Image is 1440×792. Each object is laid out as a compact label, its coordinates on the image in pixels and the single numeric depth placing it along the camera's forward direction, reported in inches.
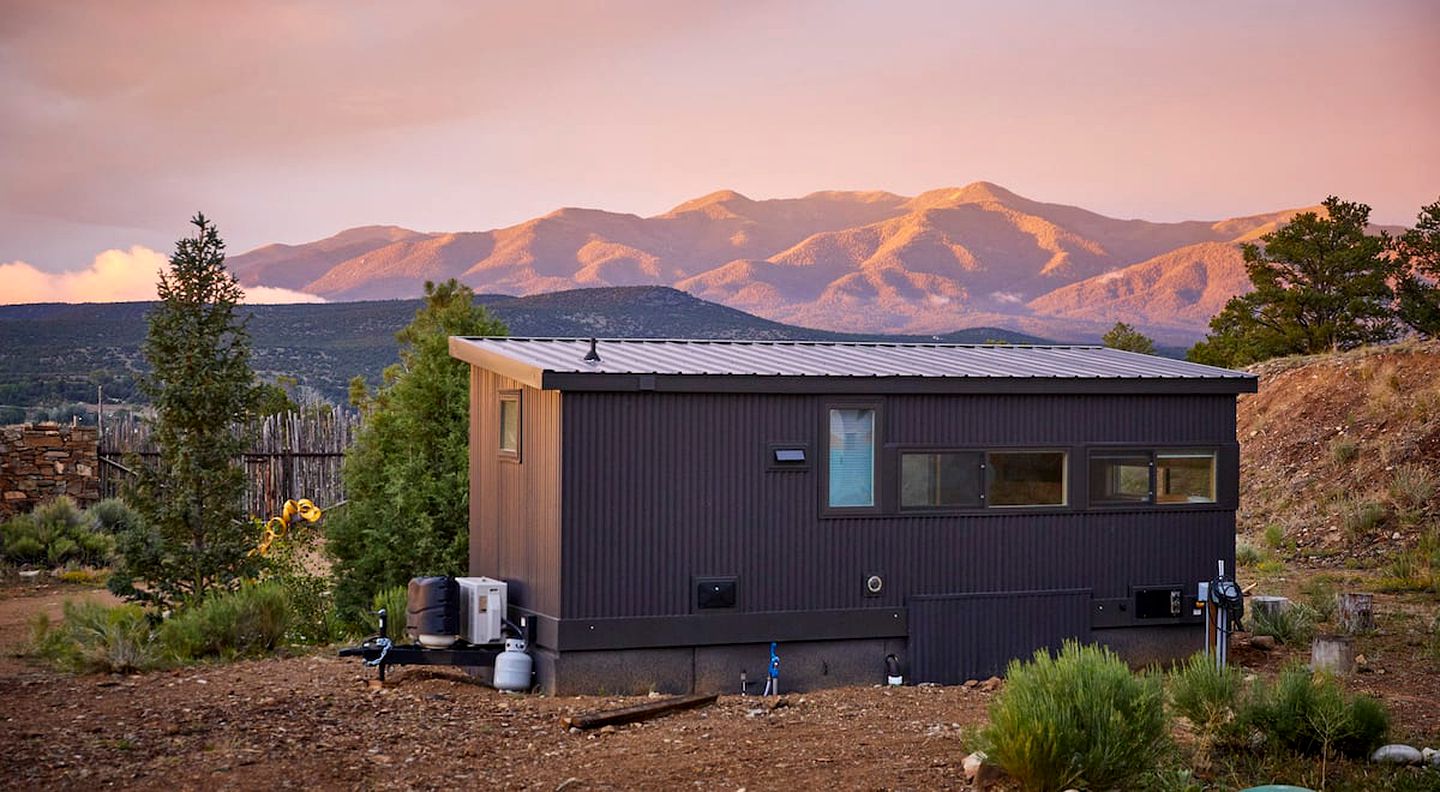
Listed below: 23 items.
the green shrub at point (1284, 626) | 514.6
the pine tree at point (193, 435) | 488.1
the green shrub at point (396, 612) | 478.0
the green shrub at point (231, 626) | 448.5
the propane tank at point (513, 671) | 398.0
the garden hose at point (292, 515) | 800.9
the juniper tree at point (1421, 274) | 1226.6
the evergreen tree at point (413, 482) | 542.0
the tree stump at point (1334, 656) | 438.6
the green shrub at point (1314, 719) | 316.8
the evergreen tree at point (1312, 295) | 1272.1
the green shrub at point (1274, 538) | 813.9
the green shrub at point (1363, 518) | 795.4
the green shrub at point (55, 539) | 745.0
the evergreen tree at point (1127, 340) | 1561.3
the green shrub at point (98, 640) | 419.5
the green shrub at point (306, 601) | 509.7
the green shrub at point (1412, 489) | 802.8
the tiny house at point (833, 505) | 399.5
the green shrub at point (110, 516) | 806.5
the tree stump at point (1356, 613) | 532.1
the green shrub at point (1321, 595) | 567.8
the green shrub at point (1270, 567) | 725.3
